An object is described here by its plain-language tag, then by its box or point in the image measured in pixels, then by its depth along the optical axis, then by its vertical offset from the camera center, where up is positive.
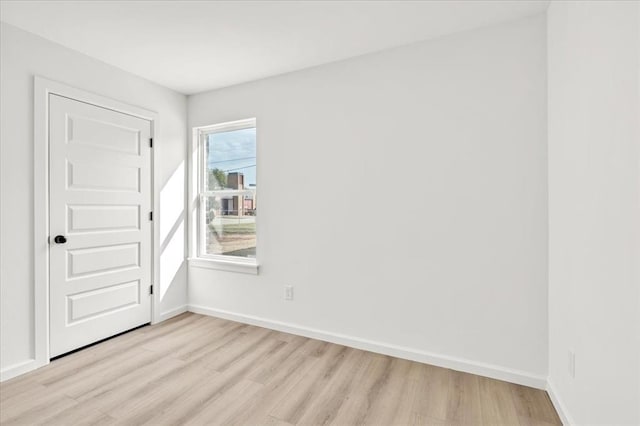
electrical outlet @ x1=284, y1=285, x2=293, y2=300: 2.94 -0.74
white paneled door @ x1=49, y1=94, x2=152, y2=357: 2.45 -0.07
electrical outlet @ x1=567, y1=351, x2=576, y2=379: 1.59 -0.79
